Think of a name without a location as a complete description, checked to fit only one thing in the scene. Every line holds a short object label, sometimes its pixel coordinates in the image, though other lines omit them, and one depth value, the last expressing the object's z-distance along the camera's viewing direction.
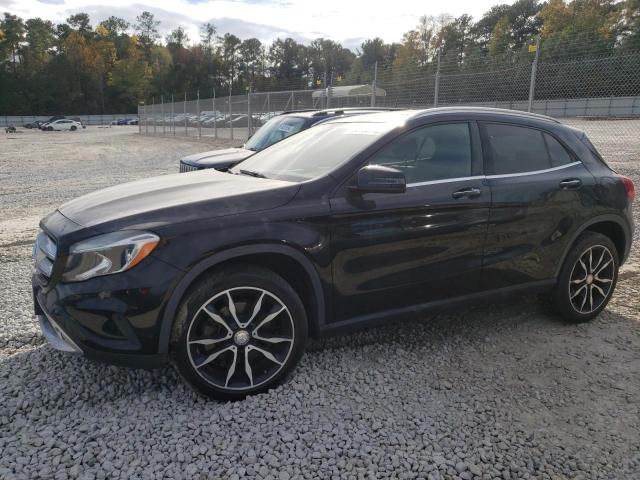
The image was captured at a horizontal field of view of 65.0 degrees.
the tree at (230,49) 115.61
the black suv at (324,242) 2.64
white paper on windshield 8.25
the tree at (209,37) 121.34
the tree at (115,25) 123.84
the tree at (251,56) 117.25
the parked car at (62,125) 56.06
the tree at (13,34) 85.06
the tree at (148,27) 126.22
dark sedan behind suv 7.61
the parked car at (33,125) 65.06
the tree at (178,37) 126.50
